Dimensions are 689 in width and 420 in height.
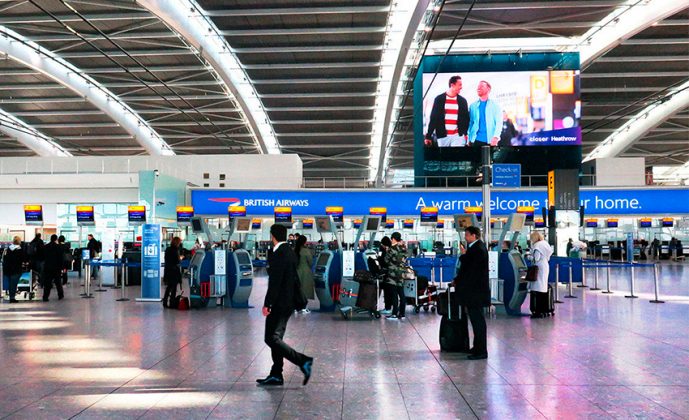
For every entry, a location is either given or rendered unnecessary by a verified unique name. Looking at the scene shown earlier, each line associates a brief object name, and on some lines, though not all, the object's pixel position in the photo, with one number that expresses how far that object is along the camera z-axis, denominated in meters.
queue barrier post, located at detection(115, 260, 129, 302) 15.38
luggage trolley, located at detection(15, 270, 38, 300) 15.47
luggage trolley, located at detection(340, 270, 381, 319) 11.55
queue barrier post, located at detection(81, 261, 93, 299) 16.48
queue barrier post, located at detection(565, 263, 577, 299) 15.94
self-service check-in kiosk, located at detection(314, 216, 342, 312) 13.09
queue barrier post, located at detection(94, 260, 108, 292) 18.56
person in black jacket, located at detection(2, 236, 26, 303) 15.02
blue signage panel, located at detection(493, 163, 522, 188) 23.19
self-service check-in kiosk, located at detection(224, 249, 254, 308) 13.44
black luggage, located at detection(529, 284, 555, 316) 11.72
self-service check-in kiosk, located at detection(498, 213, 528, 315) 12.04
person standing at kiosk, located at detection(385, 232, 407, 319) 11.27
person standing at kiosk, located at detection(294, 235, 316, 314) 9.92
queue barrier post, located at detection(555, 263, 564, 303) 14.76
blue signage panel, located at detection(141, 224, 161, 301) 15.09
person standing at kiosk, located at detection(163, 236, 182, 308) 13.68
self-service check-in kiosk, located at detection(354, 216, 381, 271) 12.98
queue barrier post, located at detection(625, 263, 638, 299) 15.65
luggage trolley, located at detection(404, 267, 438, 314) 12.80
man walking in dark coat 6.11
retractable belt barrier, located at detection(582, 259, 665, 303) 14.41
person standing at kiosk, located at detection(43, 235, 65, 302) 15.27
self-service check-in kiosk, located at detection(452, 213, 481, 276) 14.23
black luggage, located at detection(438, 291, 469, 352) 8.09
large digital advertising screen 32.78
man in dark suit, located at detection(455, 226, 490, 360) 7.60
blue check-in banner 30.56
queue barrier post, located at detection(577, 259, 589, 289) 19.33
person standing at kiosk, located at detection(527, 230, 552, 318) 11.69
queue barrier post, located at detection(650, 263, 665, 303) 14.35
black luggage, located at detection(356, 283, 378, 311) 11.56
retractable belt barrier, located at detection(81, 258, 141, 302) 16.38
